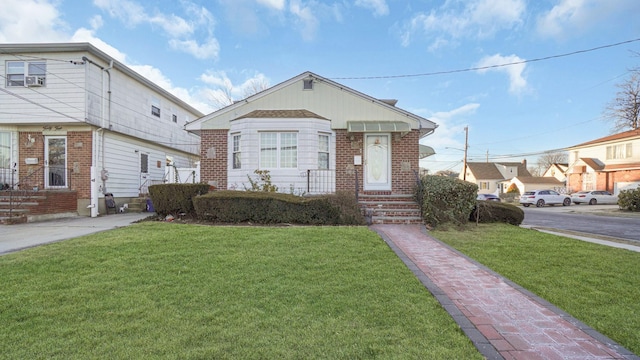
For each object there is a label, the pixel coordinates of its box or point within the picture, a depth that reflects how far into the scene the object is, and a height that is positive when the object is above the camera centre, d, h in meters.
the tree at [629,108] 30.52 +7.82
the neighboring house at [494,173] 48.78 +1.25
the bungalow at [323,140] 10.89 +1.54
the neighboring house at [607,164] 26.81 +1.71
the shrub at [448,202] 8.50 -0.64
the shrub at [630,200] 17.91 -1.20
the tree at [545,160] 64.31 +4.48
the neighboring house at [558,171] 40.91 +1.34
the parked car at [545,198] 26.55 -1.62
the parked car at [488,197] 25.10 -1.44
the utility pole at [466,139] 32.47 +4.63
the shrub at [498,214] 9.31 -1.08
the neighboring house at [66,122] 11.29 +2.26
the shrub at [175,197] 9.16 -0.55
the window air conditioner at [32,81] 11.31 +3.81
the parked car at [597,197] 26.49 -1.51
